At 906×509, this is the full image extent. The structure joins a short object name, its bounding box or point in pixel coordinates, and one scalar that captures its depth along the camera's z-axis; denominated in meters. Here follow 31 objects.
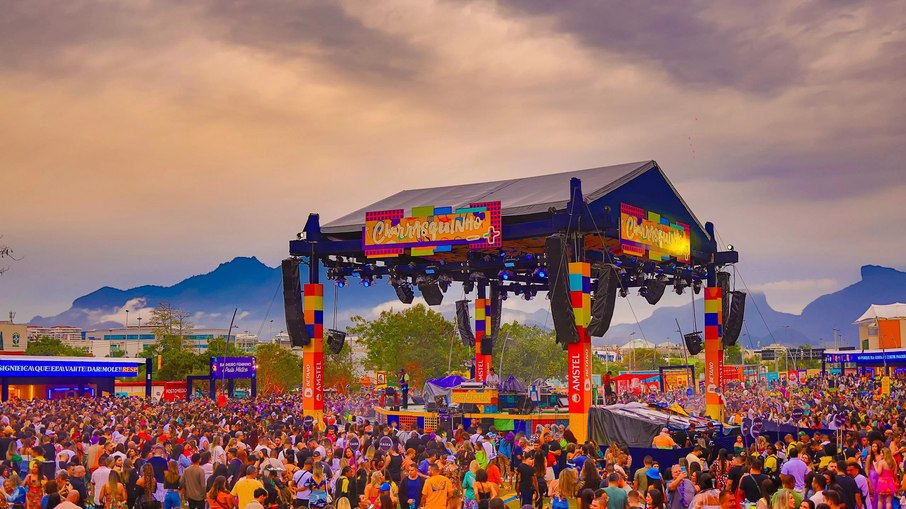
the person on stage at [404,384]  42.09
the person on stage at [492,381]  37.22
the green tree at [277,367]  109.38
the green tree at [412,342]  99.31
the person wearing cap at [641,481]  16.66
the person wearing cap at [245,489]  15.06
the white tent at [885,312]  158.50
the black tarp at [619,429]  28.62
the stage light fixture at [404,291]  43.00
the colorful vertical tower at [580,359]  30.31
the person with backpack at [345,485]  16.59
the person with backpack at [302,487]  16.41
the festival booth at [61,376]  61.08
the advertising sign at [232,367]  62.88
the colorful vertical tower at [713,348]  41.97
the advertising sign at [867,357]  88.69
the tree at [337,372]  109.31
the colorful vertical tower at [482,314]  50.09
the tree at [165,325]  135.62
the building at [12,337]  140.12
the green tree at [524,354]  107.12
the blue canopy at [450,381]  42.22
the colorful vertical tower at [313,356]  37.31
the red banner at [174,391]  67.12
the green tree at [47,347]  119.31
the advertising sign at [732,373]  85.72
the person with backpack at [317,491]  16.36
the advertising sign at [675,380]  75.52
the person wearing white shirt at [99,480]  17.28
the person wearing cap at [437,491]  14.66
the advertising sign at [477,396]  36.66
